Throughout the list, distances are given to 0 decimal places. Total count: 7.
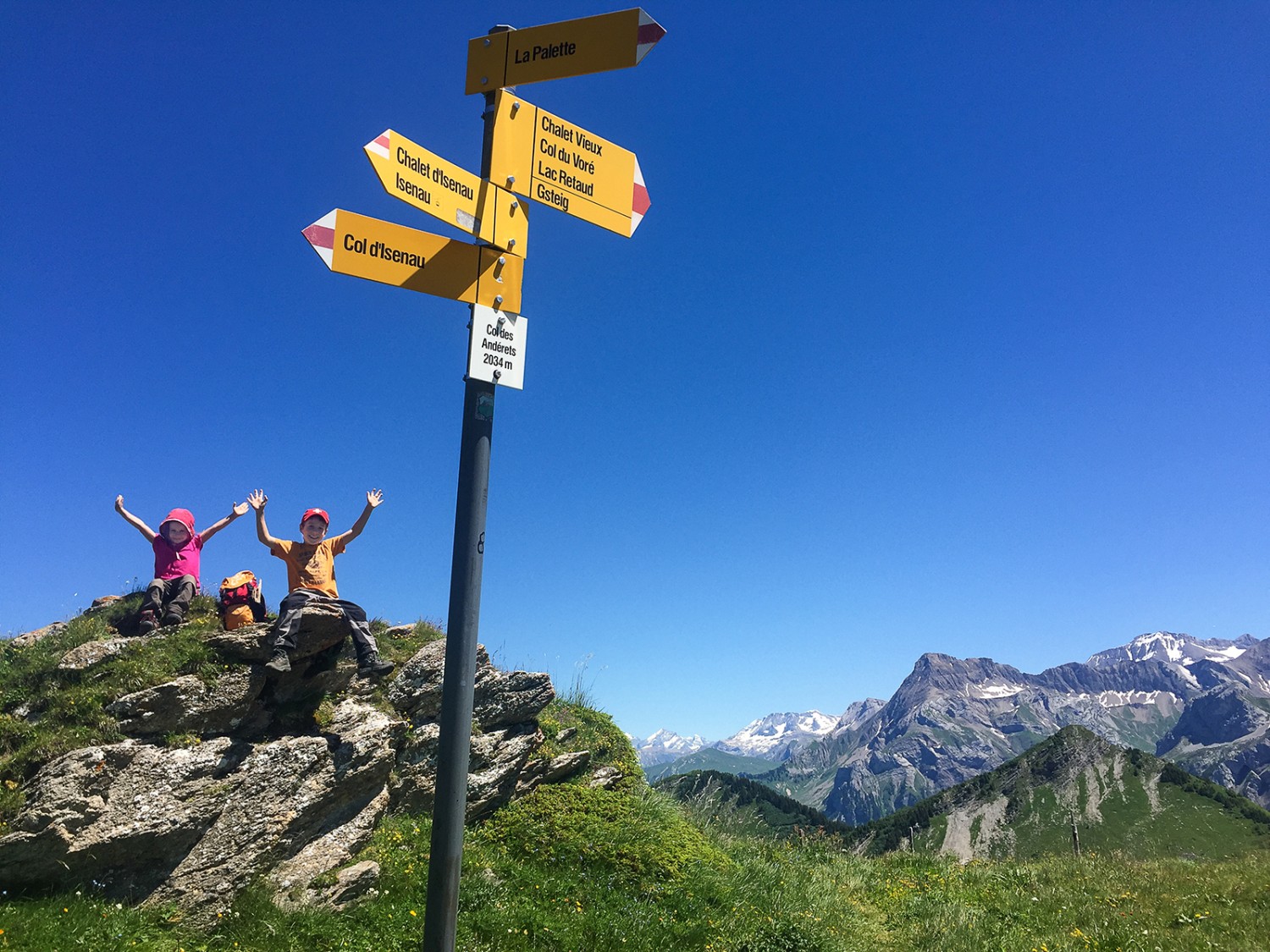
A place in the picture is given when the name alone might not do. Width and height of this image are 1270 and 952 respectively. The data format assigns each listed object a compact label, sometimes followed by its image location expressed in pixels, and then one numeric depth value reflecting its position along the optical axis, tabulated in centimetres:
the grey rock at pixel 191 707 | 789
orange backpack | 992
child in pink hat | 1041
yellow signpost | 372
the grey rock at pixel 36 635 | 987
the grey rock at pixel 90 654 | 830
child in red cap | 970
